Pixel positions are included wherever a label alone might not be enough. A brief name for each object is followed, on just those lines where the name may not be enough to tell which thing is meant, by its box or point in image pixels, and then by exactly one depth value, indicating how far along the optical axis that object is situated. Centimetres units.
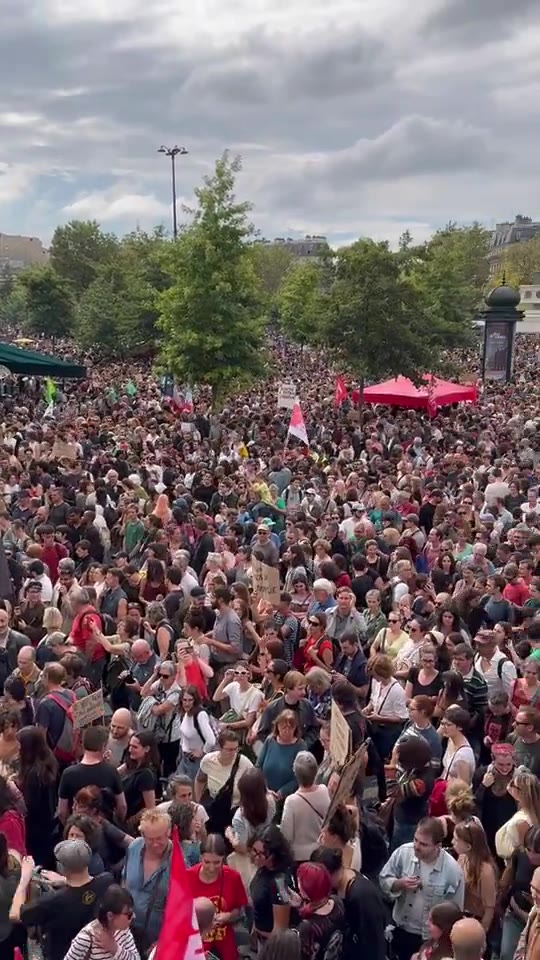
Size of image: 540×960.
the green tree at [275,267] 9719
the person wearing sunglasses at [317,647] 726
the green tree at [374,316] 2472
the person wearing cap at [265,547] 944
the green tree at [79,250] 7969
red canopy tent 2436
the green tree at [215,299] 2478
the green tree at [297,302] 5132
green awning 2267
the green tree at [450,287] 3691
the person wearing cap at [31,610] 830
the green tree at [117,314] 4453
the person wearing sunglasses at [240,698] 634
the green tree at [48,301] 6254
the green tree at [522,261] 10162
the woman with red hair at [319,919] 409
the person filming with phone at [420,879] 448
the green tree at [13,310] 8891
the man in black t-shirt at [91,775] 518
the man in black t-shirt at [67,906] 427
